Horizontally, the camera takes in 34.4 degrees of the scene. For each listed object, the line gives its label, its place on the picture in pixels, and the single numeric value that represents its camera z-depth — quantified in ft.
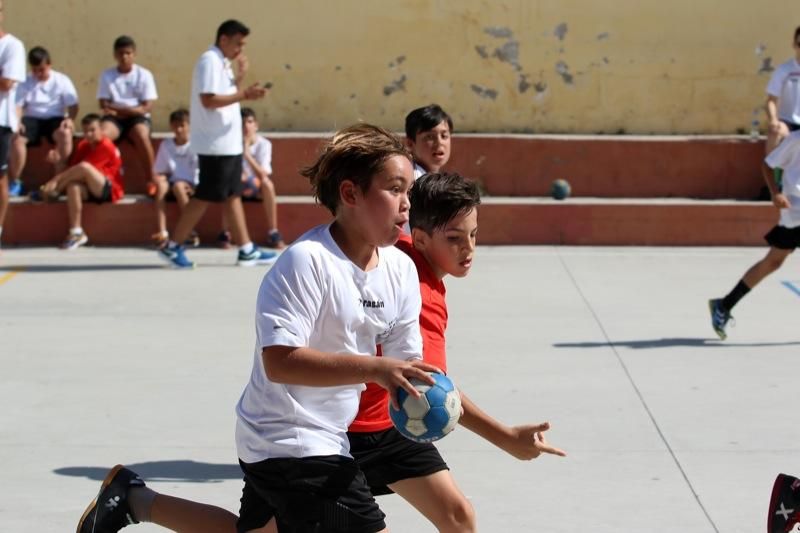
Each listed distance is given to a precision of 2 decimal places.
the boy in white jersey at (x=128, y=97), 39.70
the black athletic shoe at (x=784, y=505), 14.69
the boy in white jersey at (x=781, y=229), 26.20
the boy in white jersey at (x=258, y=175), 37.88
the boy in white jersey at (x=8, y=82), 35.60
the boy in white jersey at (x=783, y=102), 36.35
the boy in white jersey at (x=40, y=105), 39.45
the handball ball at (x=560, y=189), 40.14
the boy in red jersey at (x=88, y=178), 38.01
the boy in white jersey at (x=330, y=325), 10.71
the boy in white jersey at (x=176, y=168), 37.91
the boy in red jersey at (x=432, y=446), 12.24
